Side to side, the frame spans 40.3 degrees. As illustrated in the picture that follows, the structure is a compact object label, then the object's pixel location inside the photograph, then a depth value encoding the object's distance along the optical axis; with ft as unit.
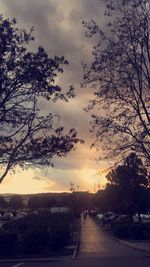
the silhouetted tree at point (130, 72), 32.01
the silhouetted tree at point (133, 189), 70.01
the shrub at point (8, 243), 37.22
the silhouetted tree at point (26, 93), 32.49
